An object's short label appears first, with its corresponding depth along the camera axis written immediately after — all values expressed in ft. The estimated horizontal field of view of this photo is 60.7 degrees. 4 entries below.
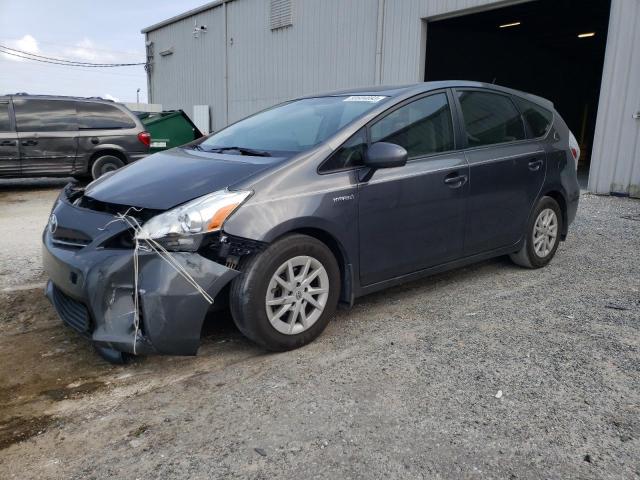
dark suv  30.53
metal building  30.04
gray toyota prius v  9.12
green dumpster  39.70
